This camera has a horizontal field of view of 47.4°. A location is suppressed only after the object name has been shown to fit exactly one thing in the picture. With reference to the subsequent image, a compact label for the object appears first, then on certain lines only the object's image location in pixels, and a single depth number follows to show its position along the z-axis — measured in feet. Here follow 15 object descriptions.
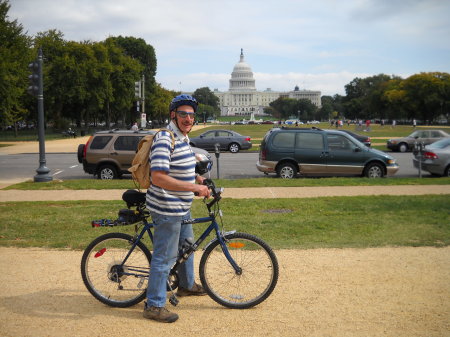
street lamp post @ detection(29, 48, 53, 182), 50.03
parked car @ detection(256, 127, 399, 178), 52.60
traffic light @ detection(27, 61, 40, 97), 49.75
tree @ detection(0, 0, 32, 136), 117.80
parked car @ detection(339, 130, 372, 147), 94.24
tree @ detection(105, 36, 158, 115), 257.96
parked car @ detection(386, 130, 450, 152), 94.83
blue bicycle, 15.49
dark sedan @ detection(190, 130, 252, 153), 98.22
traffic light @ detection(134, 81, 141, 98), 113.39
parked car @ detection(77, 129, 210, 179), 54.49
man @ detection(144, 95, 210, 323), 13.97
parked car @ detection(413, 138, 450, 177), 54.85
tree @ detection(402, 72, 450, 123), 323.78
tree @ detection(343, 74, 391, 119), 399.03
